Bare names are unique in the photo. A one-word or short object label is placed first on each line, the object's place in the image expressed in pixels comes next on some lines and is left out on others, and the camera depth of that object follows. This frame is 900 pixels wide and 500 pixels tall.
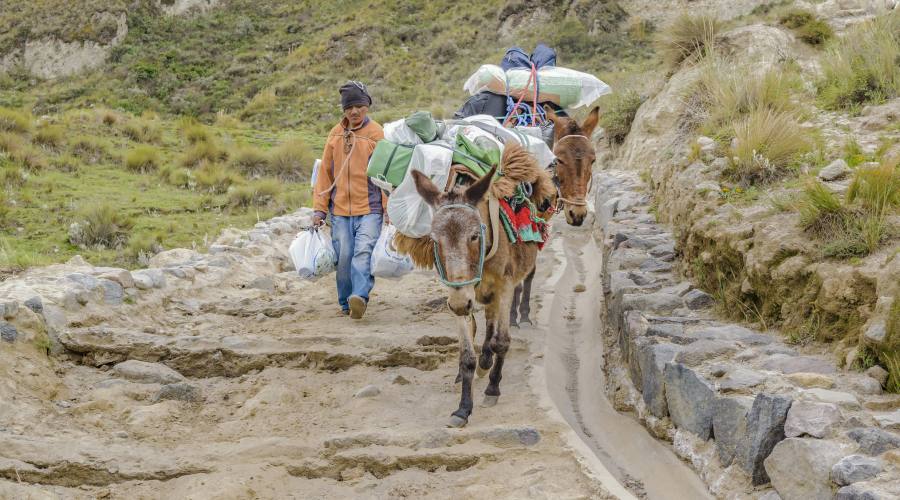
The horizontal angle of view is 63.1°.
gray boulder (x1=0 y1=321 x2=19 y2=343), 5.55
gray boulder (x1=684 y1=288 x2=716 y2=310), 5.89
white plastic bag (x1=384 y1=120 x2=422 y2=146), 5.91
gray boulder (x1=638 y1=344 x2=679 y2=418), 4.88
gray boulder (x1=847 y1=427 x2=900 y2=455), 3.27
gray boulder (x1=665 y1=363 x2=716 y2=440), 4.32
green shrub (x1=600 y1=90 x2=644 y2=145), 15.07
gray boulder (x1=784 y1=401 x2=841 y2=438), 3.52
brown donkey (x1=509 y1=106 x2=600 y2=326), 7.06
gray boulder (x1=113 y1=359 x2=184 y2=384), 5.89
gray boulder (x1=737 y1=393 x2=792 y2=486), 3.69
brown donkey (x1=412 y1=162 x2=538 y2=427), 4.80
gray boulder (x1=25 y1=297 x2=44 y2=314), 6.09
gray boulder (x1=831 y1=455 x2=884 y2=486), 3.10
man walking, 7.49
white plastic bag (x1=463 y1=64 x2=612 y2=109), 8.09
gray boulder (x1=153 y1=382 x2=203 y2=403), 5.59
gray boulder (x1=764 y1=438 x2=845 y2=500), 3.27
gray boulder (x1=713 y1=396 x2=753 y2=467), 3.92
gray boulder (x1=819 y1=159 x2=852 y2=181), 5.78
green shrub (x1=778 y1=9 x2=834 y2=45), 13.34
